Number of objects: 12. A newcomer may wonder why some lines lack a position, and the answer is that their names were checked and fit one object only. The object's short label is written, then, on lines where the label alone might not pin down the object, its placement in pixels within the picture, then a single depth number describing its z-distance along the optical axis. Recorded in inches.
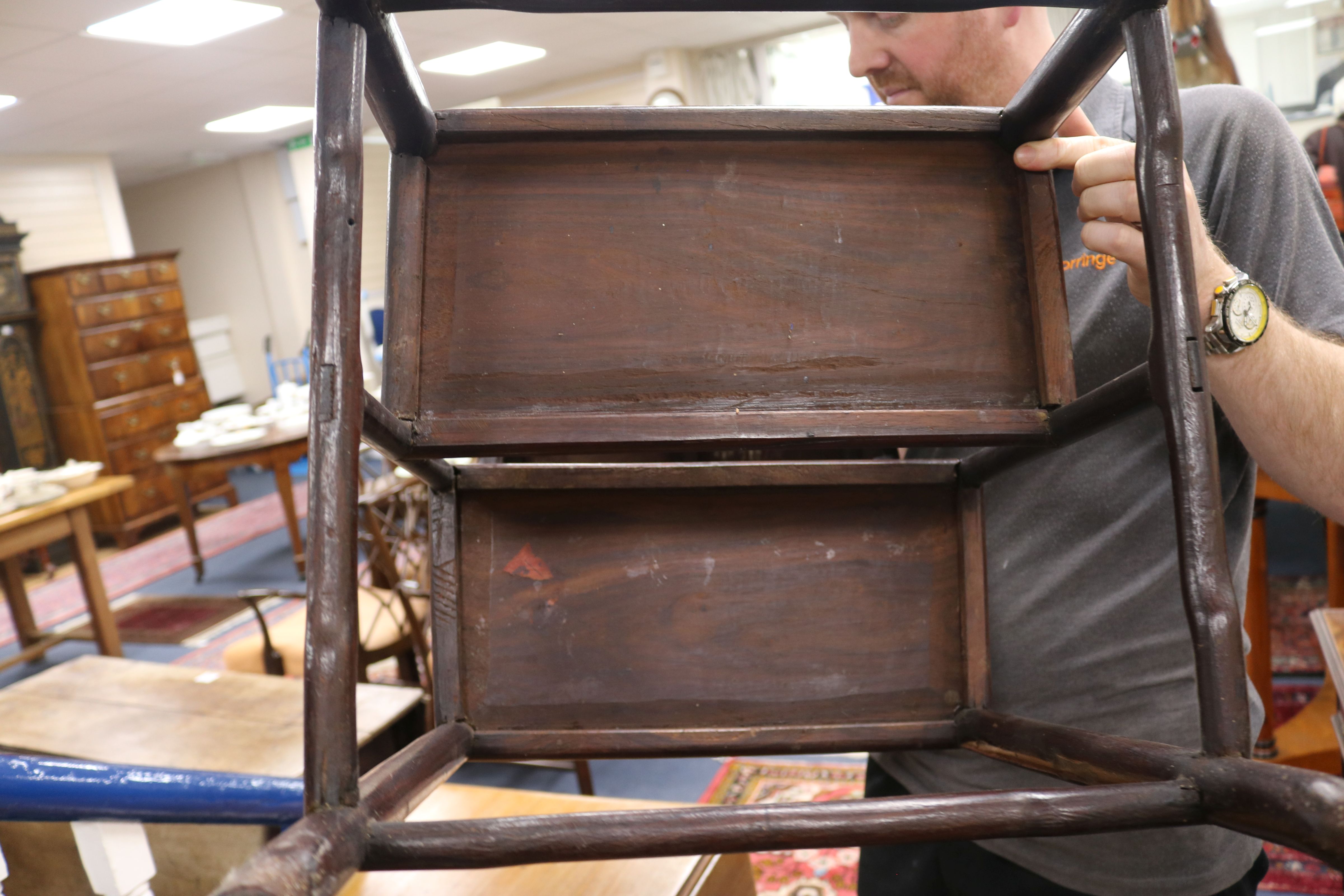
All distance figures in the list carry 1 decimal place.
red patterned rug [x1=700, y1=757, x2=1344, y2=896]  82.7
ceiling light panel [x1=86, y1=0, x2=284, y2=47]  183.9
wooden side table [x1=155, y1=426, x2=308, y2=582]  184.2
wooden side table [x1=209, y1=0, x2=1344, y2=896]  27.3
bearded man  33.9
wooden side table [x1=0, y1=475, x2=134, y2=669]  143.2
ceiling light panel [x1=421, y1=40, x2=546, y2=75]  266.8
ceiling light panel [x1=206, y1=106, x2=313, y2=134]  299.4
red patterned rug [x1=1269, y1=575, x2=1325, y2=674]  118.9
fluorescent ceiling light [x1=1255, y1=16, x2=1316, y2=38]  275.6
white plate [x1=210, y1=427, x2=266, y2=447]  187.3
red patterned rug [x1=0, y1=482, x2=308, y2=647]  202.5
